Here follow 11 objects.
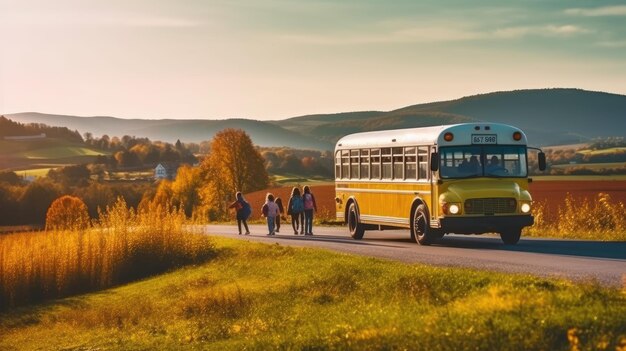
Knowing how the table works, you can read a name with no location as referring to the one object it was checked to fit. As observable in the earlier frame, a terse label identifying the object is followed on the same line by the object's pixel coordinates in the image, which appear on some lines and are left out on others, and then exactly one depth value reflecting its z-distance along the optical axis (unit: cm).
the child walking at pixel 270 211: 4012
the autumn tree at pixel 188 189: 11936
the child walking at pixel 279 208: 4241
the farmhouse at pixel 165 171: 18275
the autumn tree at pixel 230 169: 10288
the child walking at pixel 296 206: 3892
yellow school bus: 2658
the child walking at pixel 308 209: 3844
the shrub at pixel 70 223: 3470
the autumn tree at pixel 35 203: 13288
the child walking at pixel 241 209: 4234
